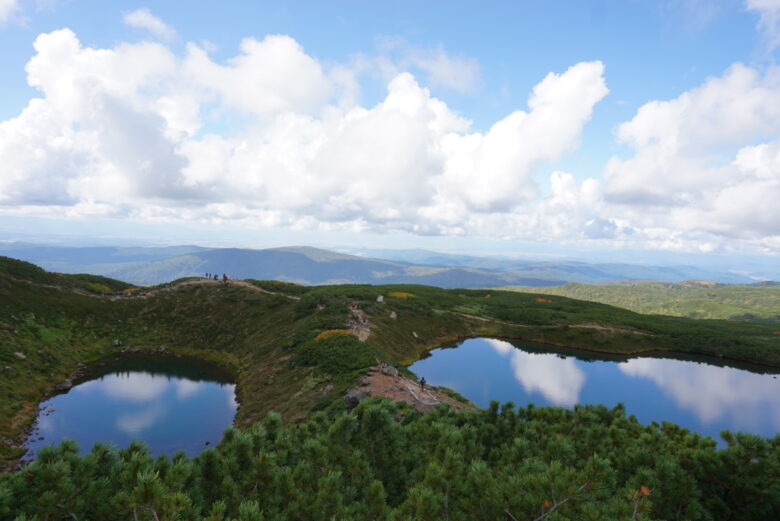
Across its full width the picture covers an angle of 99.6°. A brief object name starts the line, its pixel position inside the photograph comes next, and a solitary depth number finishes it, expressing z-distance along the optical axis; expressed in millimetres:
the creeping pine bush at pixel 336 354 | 43822
